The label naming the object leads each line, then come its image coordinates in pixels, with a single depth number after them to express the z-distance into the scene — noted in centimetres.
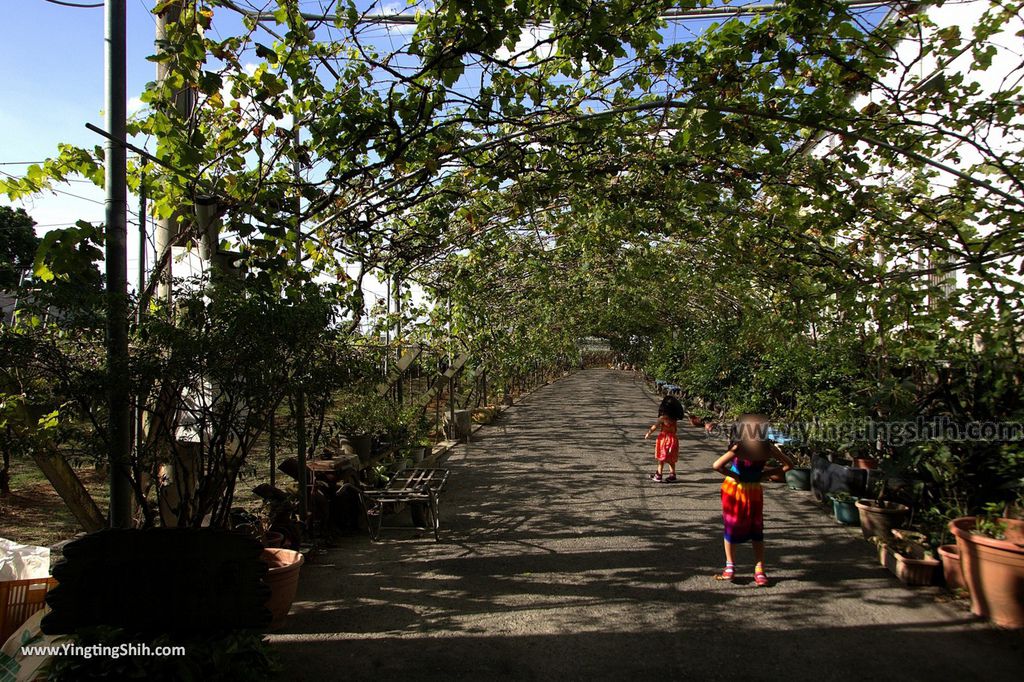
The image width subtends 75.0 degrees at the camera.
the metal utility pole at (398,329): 929
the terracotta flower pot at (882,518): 617
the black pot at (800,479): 864
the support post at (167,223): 457
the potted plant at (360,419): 808
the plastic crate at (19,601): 348
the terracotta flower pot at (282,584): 430
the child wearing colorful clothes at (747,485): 508
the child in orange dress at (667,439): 912
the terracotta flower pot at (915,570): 511
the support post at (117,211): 360
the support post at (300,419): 514
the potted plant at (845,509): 689
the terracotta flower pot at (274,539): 523
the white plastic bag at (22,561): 367
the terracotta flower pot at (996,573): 426
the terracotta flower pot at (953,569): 490
